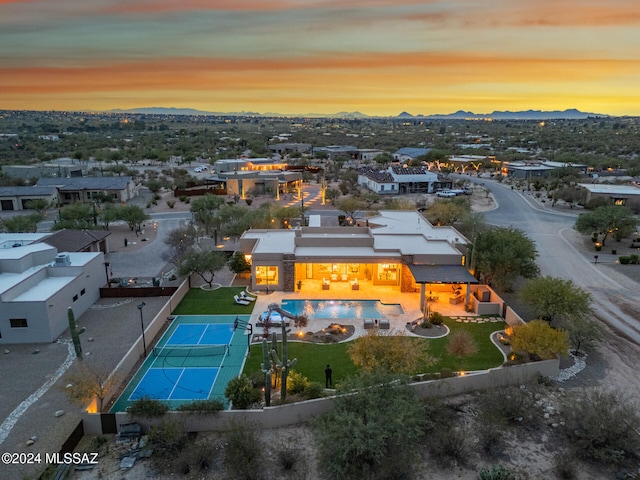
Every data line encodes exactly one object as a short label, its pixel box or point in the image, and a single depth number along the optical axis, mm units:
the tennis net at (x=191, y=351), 23531
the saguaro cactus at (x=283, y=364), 18578
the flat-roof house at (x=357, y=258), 31375
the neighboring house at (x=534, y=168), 82438
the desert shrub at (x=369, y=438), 14805
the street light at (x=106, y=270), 31644
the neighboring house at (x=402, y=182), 72500
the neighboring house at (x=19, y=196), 58812
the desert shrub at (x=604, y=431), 16250
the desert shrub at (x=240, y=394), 18328
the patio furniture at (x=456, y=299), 29547
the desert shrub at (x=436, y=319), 26469
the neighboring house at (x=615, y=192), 56844
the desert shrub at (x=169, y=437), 16625
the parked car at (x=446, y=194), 68000
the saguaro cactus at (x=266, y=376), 18062
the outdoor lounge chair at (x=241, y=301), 29156
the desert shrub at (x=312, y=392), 18938
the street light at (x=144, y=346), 23402
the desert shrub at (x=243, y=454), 15102
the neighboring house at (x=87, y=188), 62006
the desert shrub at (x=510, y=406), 18203
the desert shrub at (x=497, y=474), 14742
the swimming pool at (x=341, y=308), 27906
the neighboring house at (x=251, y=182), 69750
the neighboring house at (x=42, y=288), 23844
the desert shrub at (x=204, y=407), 17609
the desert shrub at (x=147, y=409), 17453
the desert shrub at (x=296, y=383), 19188
